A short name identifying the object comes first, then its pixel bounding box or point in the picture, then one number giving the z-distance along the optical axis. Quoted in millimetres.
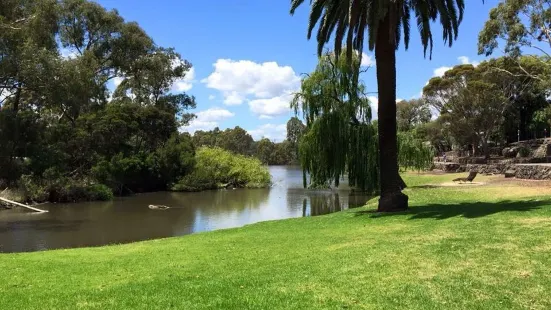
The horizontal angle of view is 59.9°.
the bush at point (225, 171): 55431
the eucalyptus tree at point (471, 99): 53062
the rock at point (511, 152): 58512
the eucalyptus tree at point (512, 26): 28797
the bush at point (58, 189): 39419
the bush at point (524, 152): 54844
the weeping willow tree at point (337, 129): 30688
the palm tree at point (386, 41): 17750
